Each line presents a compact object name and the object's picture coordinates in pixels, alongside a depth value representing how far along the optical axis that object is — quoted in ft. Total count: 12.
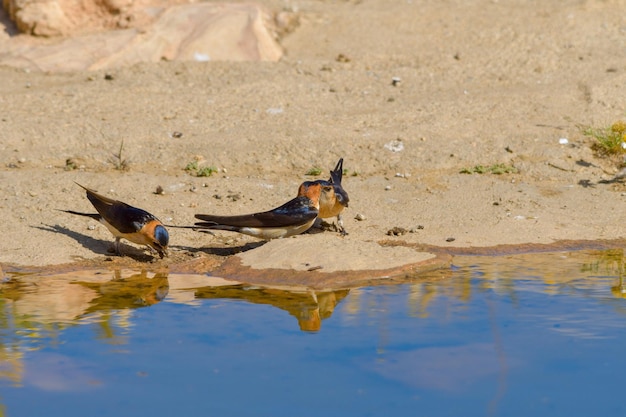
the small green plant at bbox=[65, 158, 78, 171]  60.49
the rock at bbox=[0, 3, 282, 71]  75.05
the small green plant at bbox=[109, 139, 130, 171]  60.29
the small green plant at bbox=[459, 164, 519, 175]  61.11
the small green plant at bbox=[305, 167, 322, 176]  60.64
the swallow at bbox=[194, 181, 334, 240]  49.60
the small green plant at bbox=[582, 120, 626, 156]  60.95
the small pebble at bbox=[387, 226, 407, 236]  52.47
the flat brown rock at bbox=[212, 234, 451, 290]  43.93
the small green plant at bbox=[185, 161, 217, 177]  59.57
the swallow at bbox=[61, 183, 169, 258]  47.42
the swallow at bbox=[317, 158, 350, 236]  51.03
